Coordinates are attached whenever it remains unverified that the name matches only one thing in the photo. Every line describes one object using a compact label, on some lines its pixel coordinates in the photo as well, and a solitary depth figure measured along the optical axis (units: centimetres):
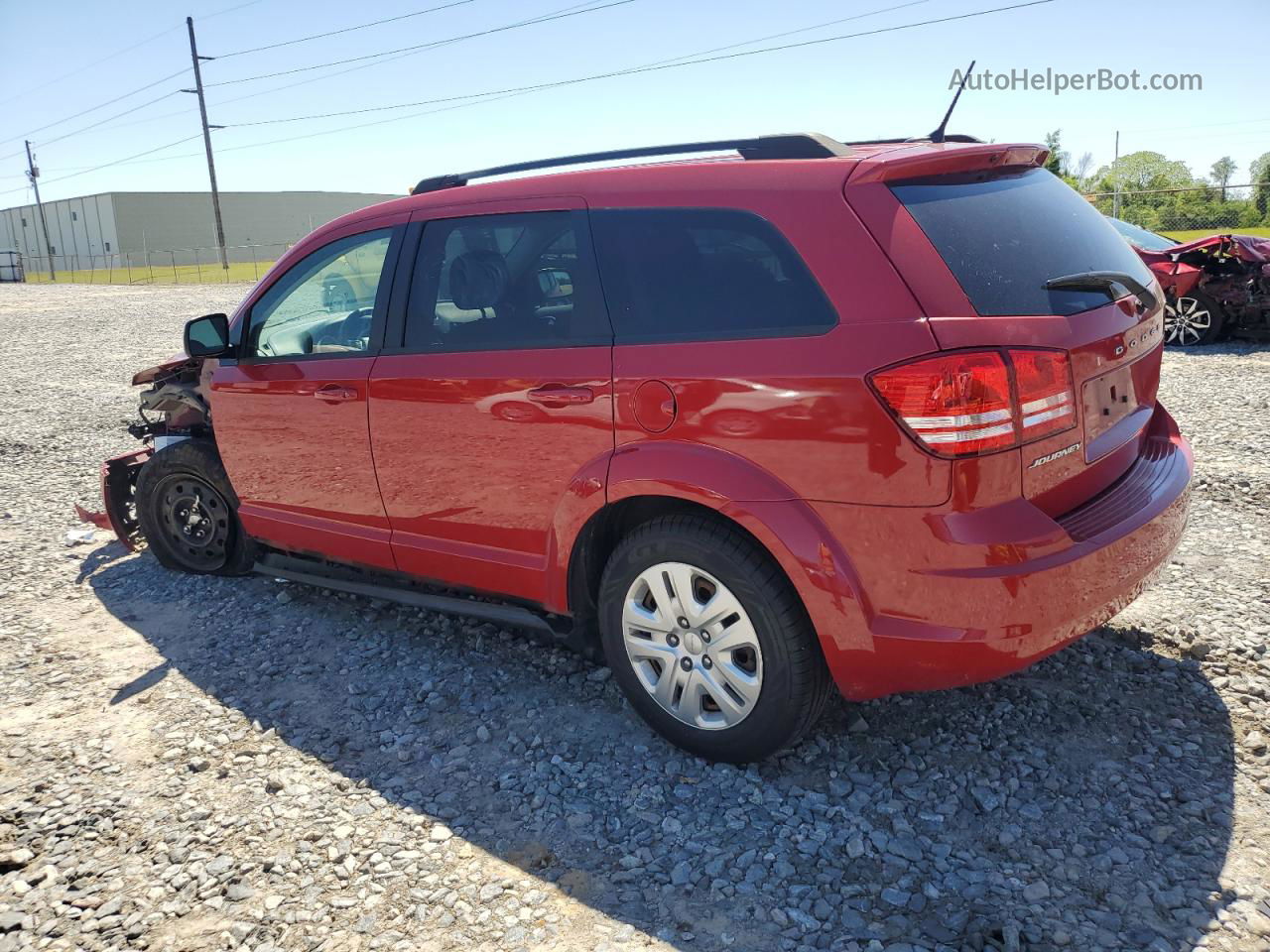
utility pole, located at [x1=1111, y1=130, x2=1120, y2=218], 2303
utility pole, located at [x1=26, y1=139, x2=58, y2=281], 6750
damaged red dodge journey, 263
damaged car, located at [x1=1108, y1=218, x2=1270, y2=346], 1062
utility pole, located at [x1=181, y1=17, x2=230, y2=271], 4188
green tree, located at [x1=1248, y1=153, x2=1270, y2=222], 2151
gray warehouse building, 7331
